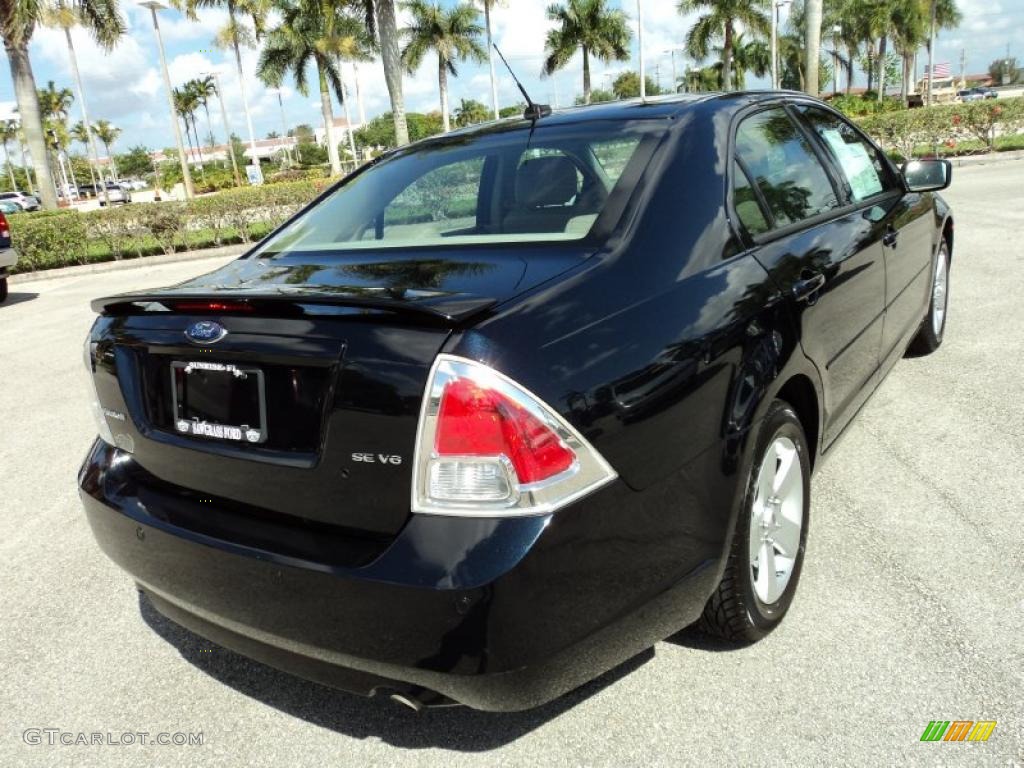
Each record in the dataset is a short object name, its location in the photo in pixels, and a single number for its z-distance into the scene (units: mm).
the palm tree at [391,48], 19891
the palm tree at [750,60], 63219
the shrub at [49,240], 15141
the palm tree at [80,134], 96956
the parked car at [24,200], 49316
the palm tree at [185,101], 84250
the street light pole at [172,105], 27734
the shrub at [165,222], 16562
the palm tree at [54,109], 81062
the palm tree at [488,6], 42812
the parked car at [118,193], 70688
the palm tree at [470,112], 92088
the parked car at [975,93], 83125
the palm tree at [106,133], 100438
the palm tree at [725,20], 40875
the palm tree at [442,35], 43625
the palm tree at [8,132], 96188
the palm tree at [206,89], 83312
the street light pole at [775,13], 40031
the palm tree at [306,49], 34975
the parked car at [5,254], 11430
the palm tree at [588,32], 44531
